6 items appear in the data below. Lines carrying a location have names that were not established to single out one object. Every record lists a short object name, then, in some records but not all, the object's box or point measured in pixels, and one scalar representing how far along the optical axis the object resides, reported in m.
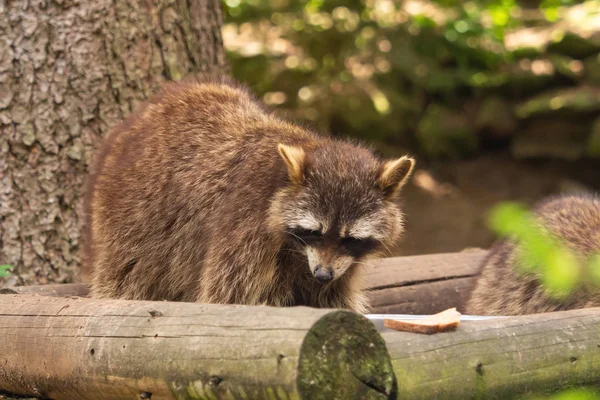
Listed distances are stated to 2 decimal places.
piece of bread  5.41
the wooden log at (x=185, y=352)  4.73
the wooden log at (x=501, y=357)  5.19
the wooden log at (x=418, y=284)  9.55
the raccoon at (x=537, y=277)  8.05
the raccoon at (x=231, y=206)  7.08
